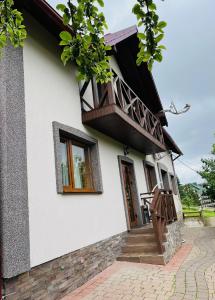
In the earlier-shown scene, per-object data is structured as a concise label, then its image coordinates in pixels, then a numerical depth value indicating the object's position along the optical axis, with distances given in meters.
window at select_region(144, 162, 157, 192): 10.15
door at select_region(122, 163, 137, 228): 7.62
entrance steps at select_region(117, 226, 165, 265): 5.33
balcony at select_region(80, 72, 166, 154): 5.45
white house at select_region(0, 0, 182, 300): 3.30
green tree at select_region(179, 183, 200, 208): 26.95
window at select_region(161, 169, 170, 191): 13.45
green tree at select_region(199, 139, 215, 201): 15.37
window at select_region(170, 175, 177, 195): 15.02
